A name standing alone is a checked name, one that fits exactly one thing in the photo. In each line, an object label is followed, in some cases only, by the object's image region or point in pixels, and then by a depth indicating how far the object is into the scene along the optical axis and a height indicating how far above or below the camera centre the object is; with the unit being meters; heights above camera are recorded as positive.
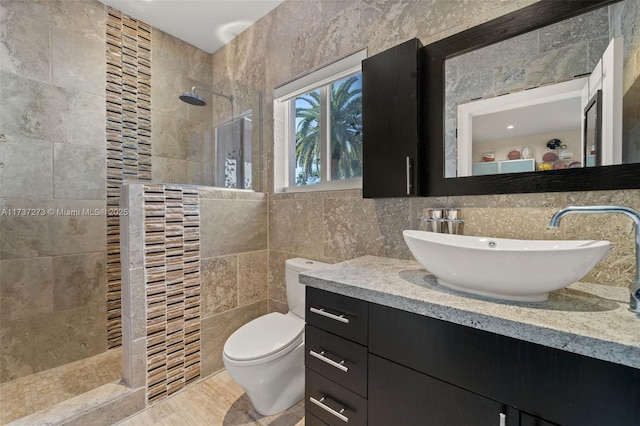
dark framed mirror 0.96 +0.35
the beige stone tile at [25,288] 1.76 -0.52
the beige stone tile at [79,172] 1.94 +0.29
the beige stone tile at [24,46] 1.76 +1.11
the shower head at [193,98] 2.04 +0.85
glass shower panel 2.09 +0.45
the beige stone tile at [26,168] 1.75 +0.29
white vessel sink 0.71 -0.17
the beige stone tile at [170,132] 1.95 +0.58
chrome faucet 0.72 -0.11
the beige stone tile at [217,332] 1.87 -0.87
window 1.83 +0.61
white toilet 1.35 -0.74
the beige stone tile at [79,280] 1.95 -0.52
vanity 0.60 -0.40
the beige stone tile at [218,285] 1.86 -0.53
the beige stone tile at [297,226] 1.88 -0.12
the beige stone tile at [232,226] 1.87 -0.12
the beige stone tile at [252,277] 2.06 -0.53
